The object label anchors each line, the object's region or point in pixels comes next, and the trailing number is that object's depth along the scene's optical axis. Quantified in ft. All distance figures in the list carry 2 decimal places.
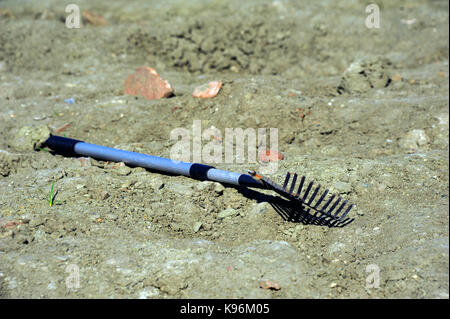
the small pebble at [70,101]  16.56
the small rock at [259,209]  10.62
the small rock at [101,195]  10.89
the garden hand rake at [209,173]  10.29
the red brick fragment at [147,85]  16.26
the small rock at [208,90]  15.79
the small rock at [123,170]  12.20
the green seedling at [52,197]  10.58
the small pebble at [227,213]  10.83
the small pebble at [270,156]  12.73
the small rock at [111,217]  10.21
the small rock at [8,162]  12.35
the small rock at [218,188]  11.43
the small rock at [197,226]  10.31
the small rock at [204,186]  11.37
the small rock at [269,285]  8.31
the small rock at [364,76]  16.72
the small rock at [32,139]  13.52
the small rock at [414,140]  13.75
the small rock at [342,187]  11.17
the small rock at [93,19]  22.76
